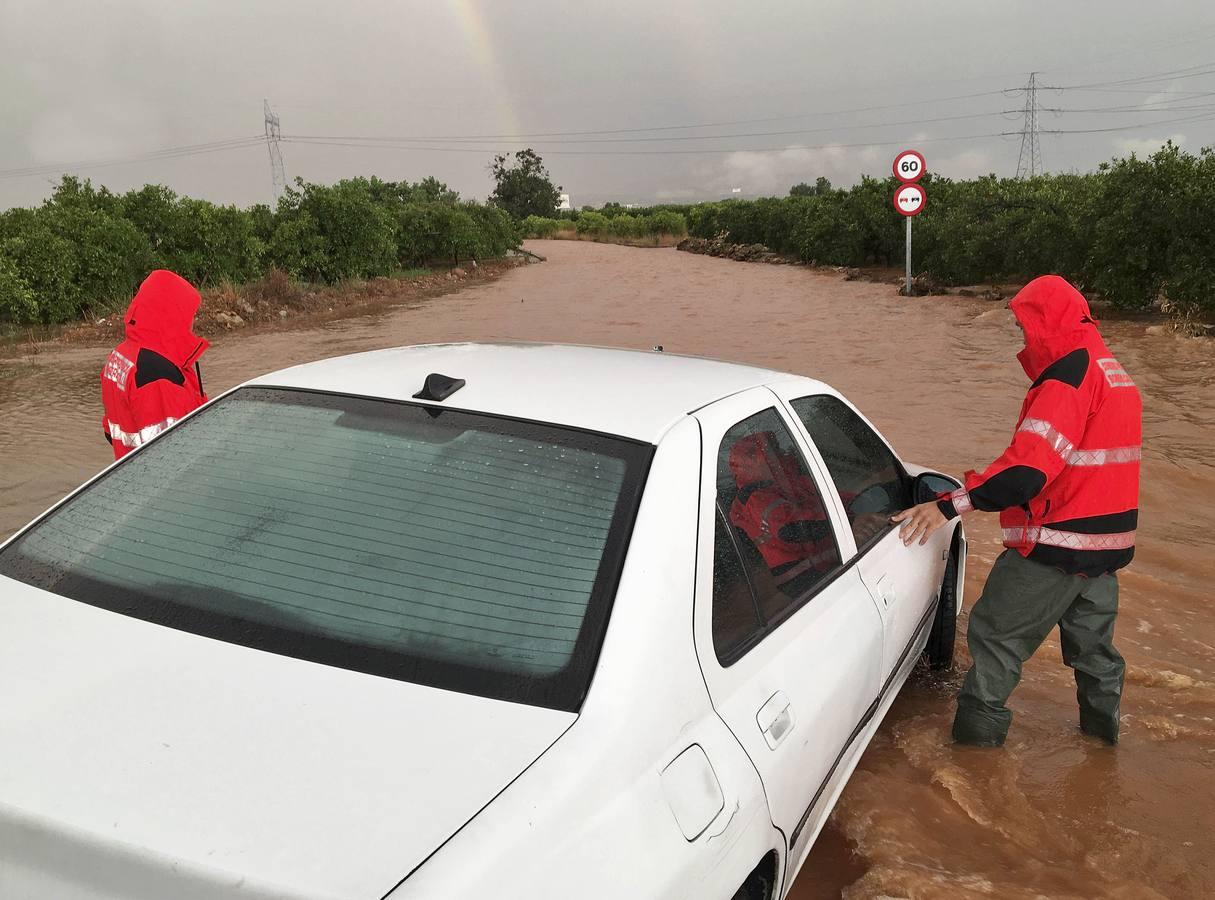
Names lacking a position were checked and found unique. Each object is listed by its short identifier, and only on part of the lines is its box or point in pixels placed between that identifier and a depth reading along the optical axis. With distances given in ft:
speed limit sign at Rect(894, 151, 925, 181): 63.77
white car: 4.09
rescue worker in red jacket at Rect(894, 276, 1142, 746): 10.12
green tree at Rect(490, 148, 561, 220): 284.82
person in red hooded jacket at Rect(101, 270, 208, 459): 12.42
